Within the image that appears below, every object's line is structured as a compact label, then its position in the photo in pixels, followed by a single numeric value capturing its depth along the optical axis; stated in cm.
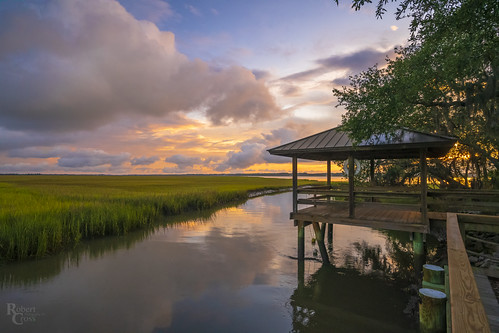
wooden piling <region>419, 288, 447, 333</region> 338
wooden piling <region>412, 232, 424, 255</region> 831
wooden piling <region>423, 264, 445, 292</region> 405
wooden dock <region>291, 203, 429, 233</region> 836
